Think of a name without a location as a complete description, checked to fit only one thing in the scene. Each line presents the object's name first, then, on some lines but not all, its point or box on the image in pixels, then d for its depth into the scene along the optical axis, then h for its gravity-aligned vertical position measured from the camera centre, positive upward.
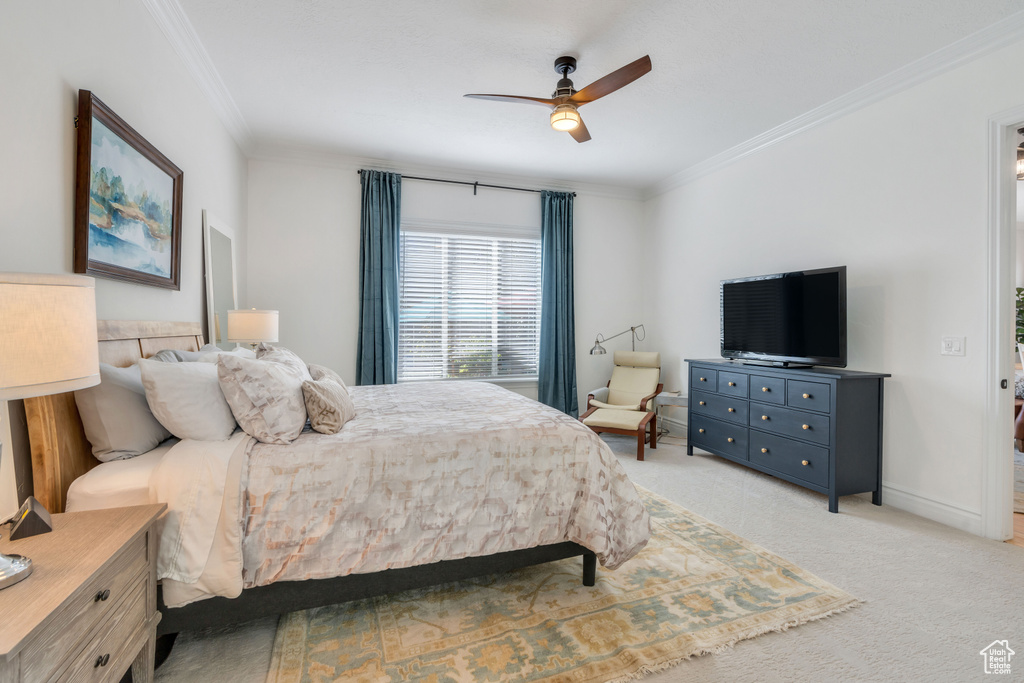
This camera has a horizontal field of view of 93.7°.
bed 1.55 -0.83
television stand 3.10 -0.60
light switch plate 2.84 -0.03
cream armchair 4.36 -0.64
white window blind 5.01 +0.37
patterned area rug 1.66 -1.13
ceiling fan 2.68 +1.41
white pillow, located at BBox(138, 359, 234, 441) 1.71 -0.24
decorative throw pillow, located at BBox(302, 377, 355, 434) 1.98 -0.30
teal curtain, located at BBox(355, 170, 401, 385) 4.66 +0.59
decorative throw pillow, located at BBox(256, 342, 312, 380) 2.40 -0.11
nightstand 0.92 -0.60
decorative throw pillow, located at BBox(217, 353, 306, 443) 1.82 -0.25
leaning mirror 3.35 +0.44
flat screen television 3.32 +0.16
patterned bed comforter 1.69 -0.61
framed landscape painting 1.86 +0.60
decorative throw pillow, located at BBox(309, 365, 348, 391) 2.68 -0.21
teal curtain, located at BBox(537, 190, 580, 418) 5.36 +0.34
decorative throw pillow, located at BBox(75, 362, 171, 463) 1.67 -0.29
